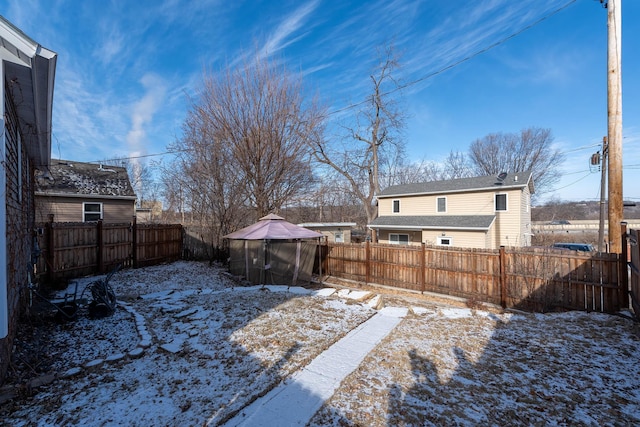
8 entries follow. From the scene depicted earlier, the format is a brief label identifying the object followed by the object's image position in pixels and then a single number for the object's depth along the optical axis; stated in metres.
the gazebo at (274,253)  8.24
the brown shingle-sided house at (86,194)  11.64
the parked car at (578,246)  15.48
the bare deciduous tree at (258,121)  10.45
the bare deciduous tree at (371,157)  20.47
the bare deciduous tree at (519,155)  28.80
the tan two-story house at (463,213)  14.88
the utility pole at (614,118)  5.95
